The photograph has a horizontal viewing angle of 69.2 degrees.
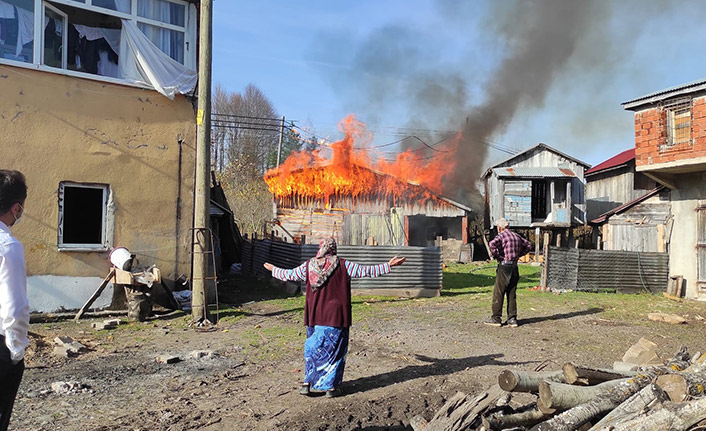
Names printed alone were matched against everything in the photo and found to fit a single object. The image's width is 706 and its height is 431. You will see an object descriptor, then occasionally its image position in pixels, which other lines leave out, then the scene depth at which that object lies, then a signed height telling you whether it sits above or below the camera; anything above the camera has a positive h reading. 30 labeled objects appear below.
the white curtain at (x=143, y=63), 10.51 +3.43
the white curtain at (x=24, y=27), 9.47 +3.72
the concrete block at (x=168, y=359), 6.59 -1.67
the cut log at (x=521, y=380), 4.04 -1.16
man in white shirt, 2.84 -0.47
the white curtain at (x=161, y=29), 10.86 +4.29
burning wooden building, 24.39 +1.68
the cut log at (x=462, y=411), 4.11 -1.46
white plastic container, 9.57 -0.55
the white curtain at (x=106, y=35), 10.51 +4.03
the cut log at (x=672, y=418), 3.51 -1.24
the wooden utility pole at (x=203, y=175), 8.98 +0.99
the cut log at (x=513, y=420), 4.06 -1.47
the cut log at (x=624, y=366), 5.19 -1.34
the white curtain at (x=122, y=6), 10.51 +4.60
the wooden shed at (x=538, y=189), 29.50 +2.81
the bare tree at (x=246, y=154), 32.09 +5.91
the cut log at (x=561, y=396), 3.93 -1.24
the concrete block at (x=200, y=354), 6.89 -1.68
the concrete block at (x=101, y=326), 8.59 -1.64
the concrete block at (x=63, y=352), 6.89 -1.68
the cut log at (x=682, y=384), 3.97 -1.16
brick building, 13.27 +2.11
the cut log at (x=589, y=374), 4.26 -1.18
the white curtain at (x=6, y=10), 9.32 +3.96
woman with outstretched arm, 5.42 -0.88
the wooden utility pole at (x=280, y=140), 30.73 +5.71
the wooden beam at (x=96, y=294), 9.27 -1.21
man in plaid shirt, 9.16 -0.57
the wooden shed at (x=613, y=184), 30.14 +3.34
